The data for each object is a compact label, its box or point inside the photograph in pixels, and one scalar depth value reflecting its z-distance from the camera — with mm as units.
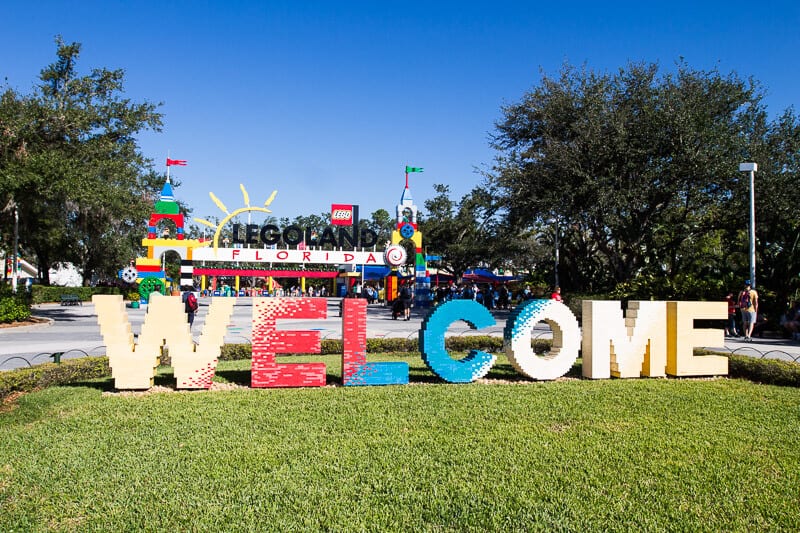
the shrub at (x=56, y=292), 43178
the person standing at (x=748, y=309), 18297
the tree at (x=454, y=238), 54844
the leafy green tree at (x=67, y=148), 22547
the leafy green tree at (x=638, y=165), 24625
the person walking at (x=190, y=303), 17797
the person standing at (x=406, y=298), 26750
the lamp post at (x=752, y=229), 19703
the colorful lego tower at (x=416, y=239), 37250
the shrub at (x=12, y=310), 23805
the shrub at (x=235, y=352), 14664
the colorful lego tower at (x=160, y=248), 35250
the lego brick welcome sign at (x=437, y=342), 10016
